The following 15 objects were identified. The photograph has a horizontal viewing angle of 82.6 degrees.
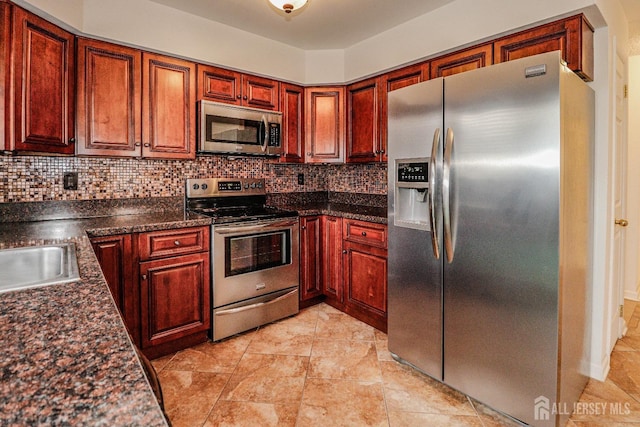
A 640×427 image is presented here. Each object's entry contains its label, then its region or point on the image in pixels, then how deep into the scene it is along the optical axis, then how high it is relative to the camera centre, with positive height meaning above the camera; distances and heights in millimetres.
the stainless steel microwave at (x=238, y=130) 2768 +634
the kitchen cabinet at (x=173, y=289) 2318 -537
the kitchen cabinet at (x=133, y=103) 2344 +725
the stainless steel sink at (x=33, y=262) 1496 -229
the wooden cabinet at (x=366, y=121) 3062 +765
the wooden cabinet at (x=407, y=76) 2725 +1041
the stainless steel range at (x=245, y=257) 2598 -371
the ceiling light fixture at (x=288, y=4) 1900 +1078
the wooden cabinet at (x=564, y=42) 1953 +949
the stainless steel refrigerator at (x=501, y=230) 1581 -103
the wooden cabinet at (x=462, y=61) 2340 +1007
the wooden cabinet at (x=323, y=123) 3387 +802
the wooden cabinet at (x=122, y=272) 2143 -386
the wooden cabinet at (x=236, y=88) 2822 +991
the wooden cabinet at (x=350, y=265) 2732 -463
